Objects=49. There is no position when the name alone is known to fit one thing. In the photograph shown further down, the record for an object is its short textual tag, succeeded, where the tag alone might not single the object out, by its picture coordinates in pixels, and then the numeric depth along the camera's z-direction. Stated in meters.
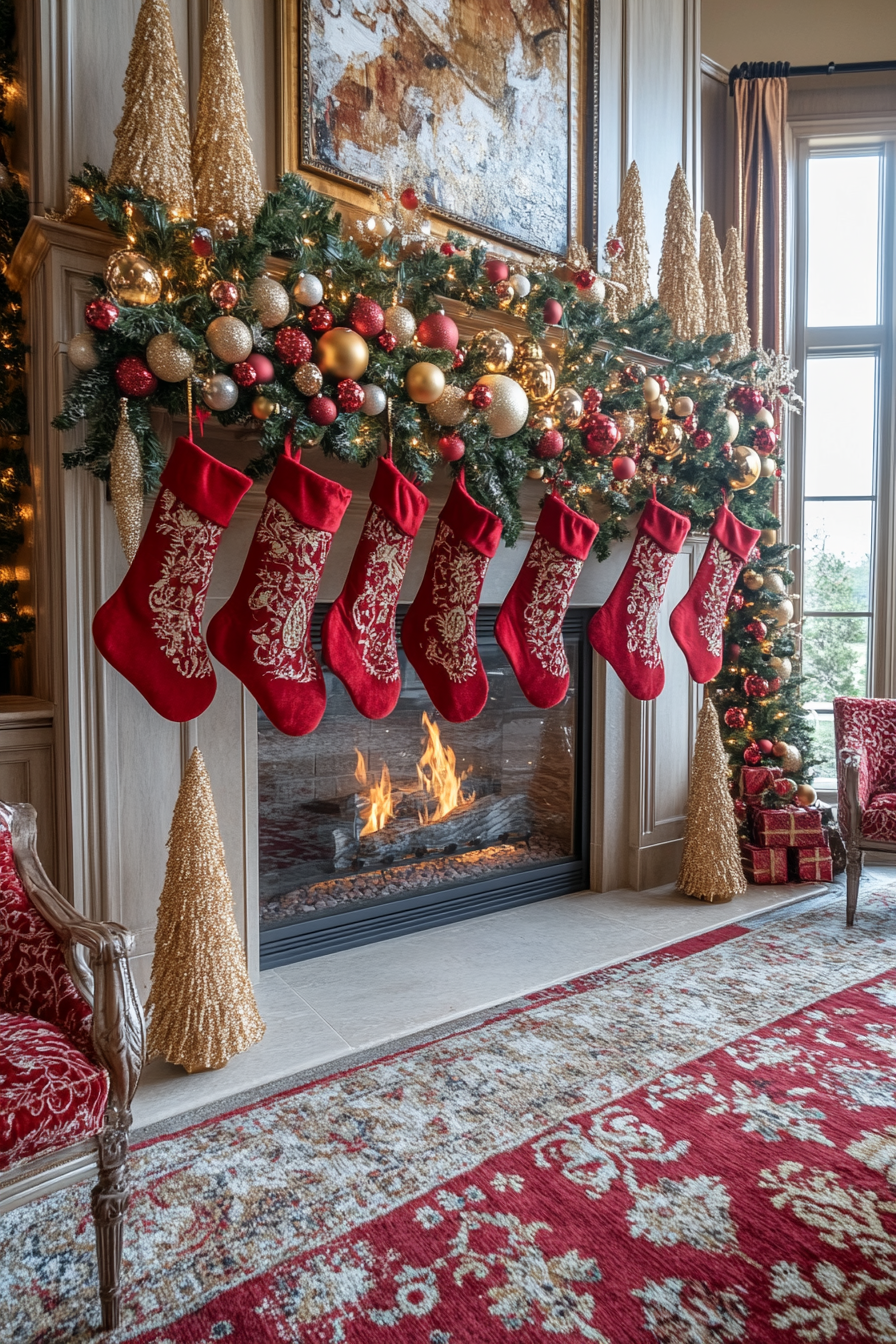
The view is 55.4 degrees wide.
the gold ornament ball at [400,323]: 2.29
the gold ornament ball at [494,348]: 2.47
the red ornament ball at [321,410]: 2.18
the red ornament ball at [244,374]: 2.08
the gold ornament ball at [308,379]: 2.14
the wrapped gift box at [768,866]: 3.69
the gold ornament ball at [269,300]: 2.07
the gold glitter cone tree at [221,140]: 2.09
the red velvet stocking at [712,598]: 3.18
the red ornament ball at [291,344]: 2.12
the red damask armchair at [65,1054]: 1.30
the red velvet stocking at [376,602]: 2.30
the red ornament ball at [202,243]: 1.99
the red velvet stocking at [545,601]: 2.69
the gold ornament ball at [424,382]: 2.33
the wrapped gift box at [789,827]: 3.69
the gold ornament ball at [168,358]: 1.98
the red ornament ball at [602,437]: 2.73
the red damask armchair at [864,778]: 3.19
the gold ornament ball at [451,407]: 2.40
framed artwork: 2.54
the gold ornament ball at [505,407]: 2.42
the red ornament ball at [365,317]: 2.22
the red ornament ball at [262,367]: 2.09
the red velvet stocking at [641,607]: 2.98
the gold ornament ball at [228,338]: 2.03
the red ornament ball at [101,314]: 1.91
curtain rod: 4.25
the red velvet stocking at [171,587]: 1.99
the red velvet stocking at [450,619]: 2.52
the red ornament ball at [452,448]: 2.44
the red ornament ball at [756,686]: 3.67
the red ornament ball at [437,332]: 2.37
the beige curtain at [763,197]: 4.31
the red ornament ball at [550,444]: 2.61
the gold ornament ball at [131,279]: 1.93
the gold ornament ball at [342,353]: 2.18
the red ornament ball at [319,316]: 2.18
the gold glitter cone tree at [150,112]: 1.98
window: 4.51
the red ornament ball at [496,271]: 2.51
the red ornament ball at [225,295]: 2.01
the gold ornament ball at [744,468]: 3.23
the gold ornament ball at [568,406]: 2.63
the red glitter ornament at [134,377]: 1.98
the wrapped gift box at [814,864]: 3.72
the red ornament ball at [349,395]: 2.20
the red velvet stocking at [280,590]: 2.11
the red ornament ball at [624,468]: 2.83
